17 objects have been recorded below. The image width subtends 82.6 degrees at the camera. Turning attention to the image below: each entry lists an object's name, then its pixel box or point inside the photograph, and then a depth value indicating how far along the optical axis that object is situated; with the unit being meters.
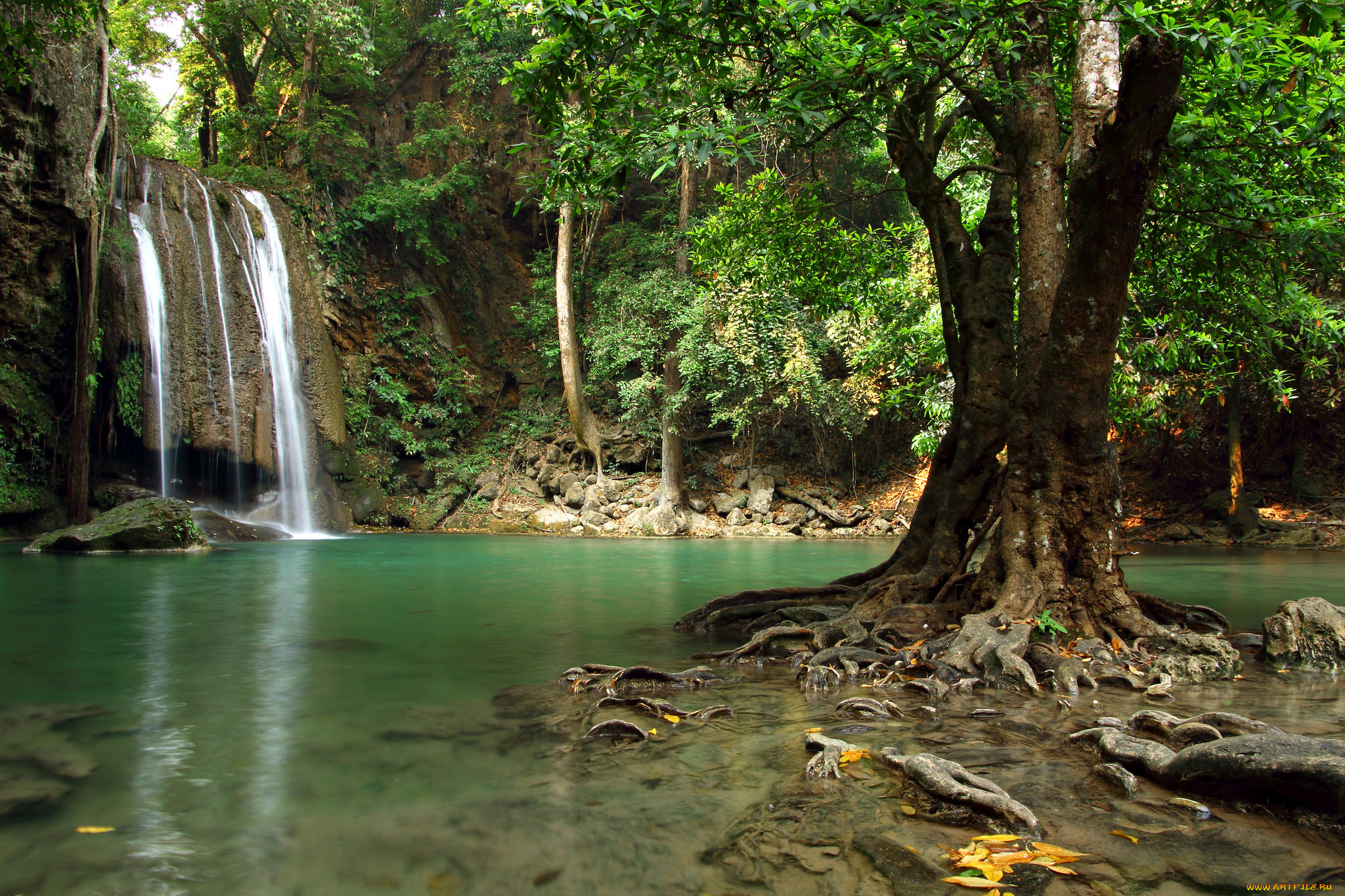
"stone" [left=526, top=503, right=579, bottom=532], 21.09
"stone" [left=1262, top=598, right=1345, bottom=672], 5.03
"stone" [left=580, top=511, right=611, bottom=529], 20.95
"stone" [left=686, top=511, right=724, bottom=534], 20.33
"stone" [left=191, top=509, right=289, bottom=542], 15.95
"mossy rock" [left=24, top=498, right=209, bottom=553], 12.49
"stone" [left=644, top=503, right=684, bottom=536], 20.06
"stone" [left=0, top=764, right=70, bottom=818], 2.91
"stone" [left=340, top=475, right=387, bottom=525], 20.42
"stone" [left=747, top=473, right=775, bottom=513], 20.91
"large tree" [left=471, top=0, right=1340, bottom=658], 4.27
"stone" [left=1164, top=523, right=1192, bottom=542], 16.98
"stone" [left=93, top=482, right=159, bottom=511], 15.70
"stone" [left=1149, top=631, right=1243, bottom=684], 4.68
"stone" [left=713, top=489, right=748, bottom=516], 21.20
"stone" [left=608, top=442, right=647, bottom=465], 22.84
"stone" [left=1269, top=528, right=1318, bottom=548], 15.31
